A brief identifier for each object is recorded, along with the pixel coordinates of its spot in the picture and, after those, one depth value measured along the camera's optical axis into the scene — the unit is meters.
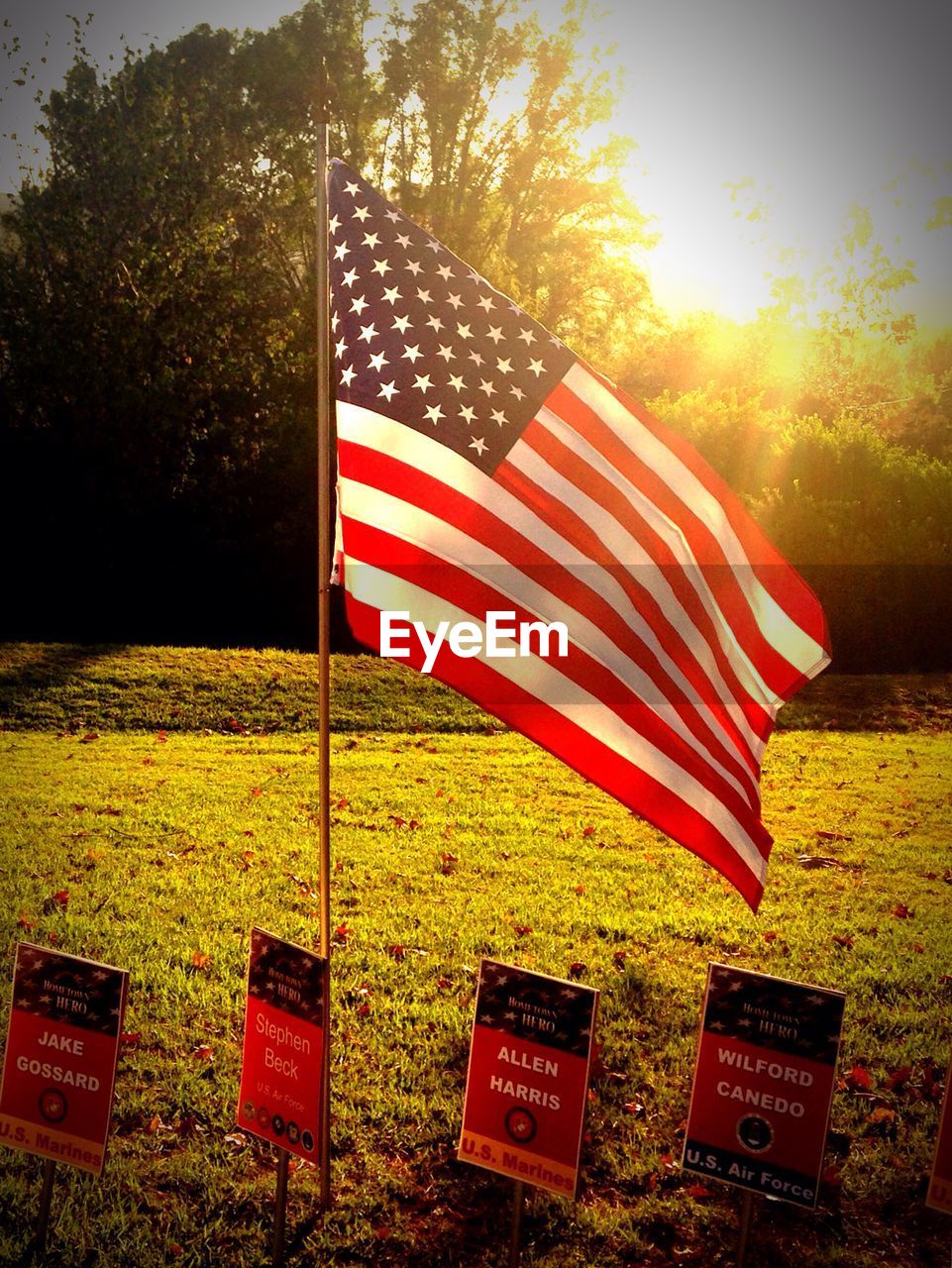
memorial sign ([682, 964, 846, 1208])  2.71
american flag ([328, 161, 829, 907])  3.06
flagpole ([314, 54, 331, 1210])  3.18
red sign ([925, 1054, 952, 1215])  2.69
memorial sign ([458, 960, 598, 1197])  2.80
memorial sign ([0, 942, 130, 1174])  2.93
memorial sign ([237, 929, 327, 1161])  3.00
